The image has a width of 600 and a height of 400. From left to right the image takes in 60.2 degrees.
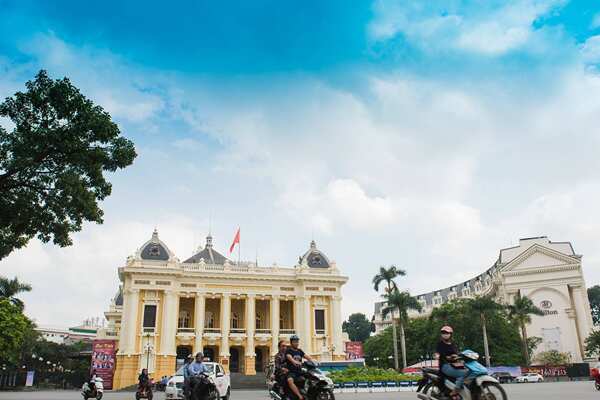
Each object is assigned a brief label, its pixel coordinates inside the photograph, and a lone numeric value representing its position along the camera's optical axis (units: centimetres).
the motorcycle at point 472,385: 792
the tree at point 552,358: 5862
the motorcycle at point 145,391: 2042
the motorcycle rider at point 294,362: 935
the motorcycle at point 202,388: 1227
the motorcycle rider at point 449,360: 816
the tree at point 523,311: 5456
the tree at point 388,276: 5478
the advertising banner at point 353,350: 5425
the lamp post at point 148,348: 4814
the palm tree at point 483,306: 5288
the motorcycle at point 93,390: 2044
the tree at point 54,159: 1678
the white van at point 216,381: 1828
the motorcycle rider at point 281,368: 980
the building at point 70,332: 12212
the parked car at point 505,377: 4756
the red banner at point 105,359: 4812
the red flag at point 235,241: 5646
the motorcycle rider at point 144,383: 2050
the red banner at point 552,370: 5284
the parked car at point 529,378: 4744
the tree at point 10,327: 4120
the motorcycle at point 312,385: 923
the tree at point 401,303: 5347
